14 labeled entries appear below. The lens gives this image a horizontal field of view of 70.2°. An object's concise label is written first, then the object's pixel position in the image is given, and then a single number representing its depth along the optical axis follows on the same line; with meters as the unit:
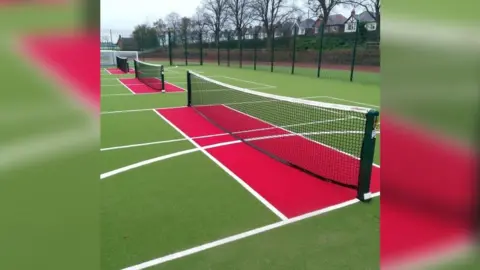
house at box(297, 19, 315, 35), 53.46
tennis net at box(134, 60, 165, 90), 16.04
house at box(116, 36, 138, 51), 40.83
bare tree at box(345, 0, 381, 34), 36.59
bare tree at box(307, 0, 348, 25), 45.25
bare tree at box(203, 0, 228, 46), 56.44
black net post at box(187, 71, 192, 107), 10.63
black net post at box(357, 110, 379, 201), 3.82
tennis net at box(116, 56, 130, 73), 22.81
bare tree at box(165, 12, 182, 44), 51.61
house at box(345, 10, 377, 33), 36.98
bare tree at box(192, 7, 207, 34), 51.22
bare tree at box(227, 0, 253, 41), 56.22
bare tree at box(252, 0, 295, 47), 54.25
